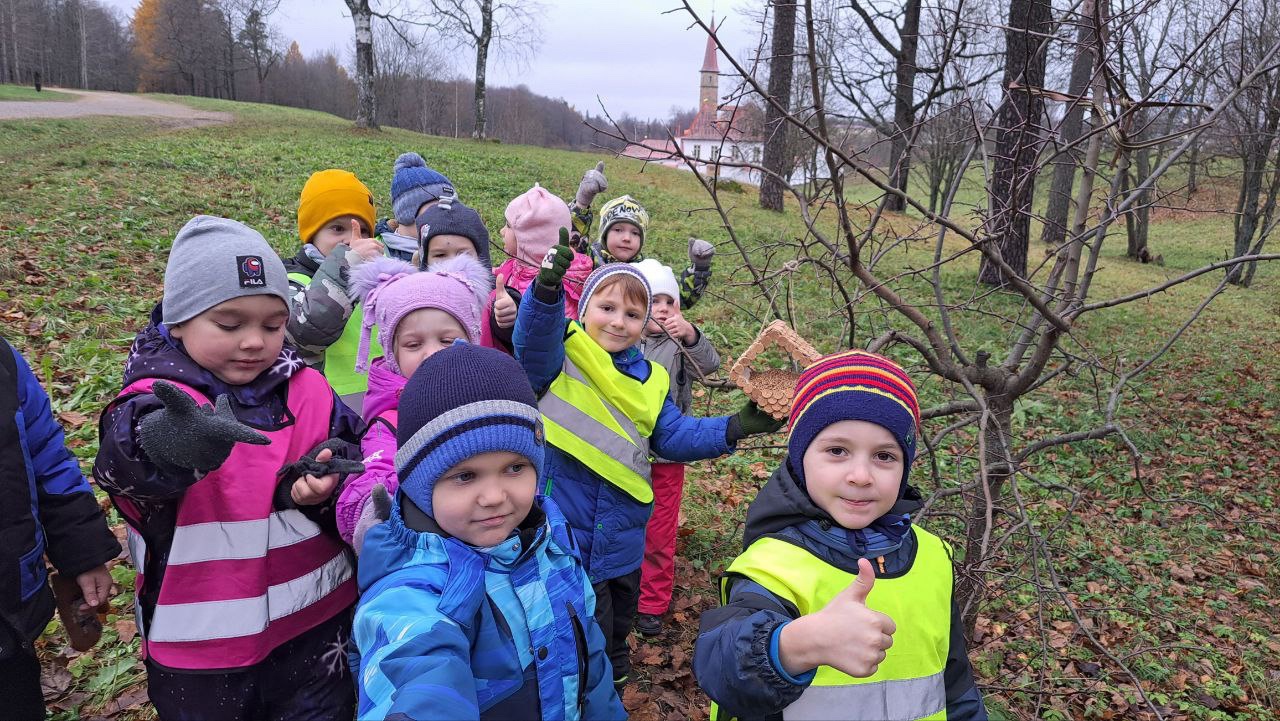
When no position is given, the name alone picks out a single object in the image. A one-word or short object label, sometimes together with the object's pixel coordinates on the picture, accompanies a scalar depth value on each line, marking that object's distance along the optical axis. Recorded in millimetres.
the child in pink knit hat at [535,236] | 3553
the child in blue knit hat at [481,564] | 1385
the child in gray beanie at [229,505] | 1752
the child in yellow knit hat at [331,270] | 2793
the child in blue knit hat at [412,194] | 3852
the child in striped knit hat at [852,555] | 1543
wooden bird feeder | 2254
